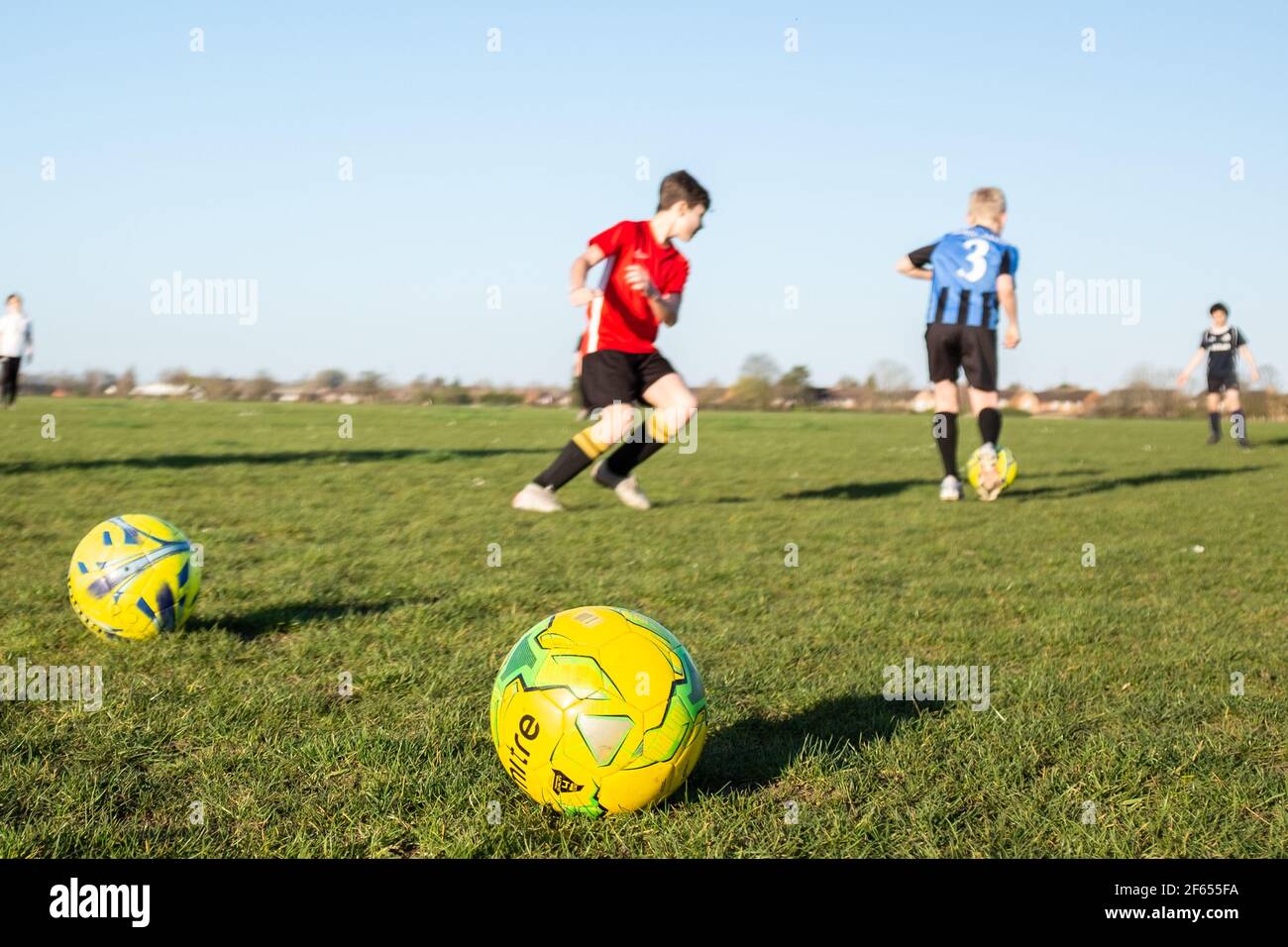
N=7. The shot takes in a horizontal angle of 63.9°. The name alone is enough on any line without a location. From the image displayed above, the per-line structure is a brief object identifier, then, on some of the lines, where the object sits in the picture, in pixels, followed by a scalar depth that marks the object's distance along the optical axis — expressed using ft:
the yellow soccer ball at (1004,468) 34.47
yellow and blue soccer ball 14.33
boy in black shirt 63.16
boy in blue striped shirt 33.17
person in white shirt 57.67
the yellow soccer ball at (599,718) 8.91
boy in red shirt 27.55
